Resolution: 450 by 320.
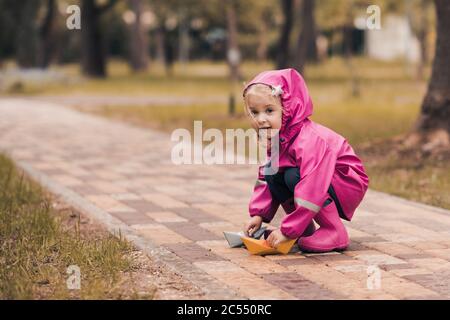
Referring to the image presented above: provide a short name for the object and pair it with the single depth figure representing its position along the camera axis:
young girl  5.73
